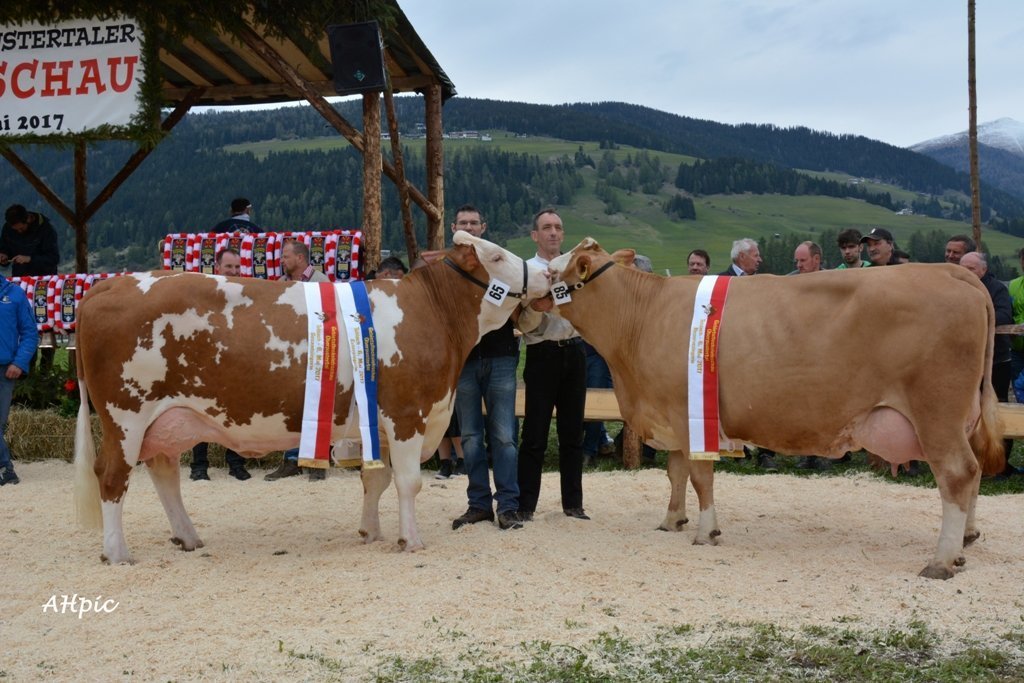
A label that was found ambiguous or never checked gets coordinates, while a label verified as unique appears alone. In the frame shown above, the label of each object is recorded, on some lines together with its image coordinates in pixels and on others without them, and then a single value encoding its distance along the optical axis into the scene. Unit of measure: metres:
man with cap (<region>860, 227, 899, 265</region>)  9.66
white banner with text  10.59
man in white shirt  7.56
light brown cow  6.21
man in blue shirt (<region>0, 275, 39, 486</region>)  10.07
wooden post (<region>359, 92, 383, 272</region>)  10.34
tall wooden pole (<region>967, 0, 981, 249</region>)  15.19
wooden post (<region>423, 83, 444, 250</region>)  12.38
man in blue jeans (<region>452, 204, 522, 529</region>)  7.53
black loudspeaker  10.04
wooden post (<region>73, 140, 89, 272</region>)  14.41
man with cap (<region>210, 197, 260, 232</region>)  11.86
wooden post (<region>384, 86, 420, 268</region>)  11.34
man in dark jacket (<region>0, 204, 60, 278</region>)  13.20
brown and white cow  6.56
